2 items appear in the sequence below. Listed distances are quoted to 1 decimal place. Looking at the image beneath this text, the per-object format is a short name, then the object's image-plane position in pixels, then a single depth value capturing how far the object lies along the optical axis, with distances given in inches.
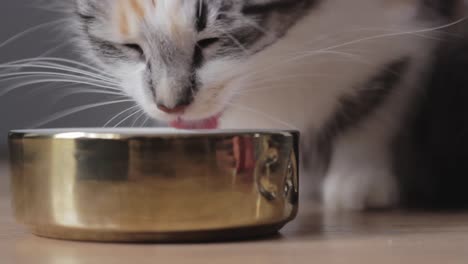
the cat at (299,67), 23.9
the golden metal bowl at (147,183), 21.0
